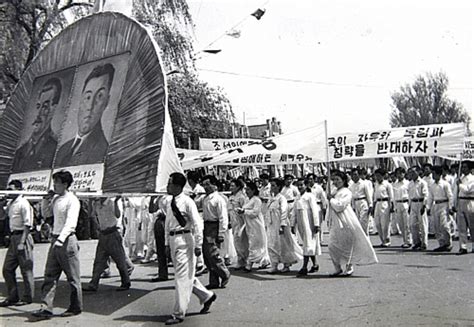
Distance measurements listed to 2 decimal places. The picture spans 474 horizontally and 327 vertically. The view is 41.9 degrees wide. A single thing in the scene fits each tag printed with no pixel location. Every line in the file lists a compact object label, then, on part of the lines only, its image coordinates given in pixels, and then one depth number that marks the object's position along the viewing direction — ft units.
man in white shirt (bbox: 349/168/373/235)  45.75
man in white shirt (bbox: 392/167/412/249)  45.78
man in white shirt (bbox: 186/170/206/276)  34.96
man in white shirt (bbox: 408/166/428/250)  43.29
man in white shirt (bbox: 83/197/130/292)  31.50
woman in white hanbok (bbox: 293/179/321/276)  34.14
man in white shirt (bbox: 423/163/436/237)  46.04
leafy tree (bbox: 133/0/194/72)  63.52
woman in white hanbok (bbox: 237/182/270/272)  37.27
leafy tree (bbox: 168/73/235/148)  75.31
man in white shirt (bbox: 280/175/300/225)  39.53
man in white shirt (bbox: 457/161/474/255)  39.45
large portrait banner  26.11
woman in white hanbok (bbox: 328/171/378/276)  32.40
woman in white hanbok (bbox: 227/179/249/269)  38.04
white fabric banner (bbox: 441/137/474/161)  63.33
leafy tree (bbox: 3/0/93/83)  59.41
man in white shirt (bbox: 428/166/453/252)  41.45
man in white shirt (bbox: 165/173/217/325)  24.06
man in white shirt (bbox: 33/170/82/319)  25.17
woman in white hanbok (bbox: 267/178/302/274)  35.55
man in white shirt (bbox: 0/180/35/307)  27.94
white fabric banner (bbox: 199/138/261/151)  47.21
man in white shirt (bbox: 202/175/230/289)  30.27
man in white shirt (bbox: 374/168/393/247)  47.48
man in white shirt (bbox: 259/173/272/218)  44.86
